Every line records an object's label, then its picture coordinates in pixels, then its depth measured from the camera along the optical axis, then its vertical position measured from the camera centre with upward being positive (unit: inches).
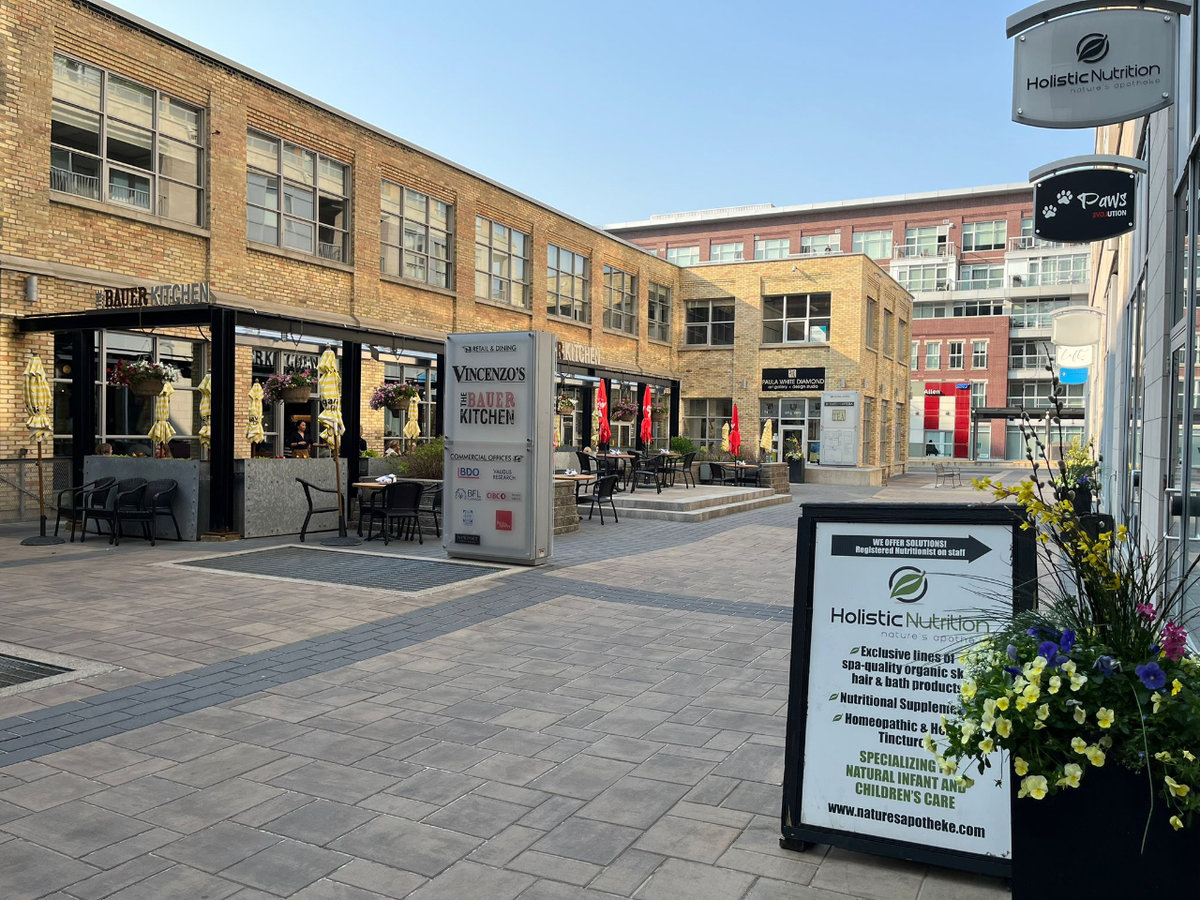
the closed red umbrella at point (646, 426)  948.6 +8.3
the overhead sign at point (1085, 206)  241.0 +63.0
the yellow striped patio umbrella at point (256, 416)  535.2 +6.8
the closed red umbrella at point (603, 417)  823.1 +14.2
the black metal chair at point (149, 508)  462.6 -42.4
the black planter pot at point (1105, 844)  88.5 -39.8
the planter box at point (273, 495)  490.0 -36.6
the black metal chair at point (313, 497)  482.3 -39.1
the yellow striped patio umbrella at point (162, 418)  519.2 +4.8
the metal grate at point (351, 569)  362.0 -59.9
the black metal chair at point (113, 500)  458.6 -38.5
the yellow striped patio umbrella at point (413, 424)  693.9 +4.7
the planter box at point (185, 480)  480.1 -28.3
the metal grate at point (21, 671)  215.0 -60.0
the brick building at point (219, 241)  556.1 +156.5
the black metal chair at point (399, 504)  470.6 -38.6
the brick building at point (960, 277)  2340.1 +420.9
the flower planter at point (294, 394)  551.5 +20.8
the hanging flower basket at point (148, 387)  519.8 +22.4
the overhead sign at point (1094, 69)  167.0 +70.1
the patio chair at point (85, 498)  470.0 -38.6
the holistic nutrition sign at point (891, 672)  122.0 -32.7
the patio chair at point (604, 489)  604.4 -37.2
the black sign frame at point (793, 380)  1371.8 +85.8
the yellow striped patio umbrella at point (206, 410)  508.4 +9.5
